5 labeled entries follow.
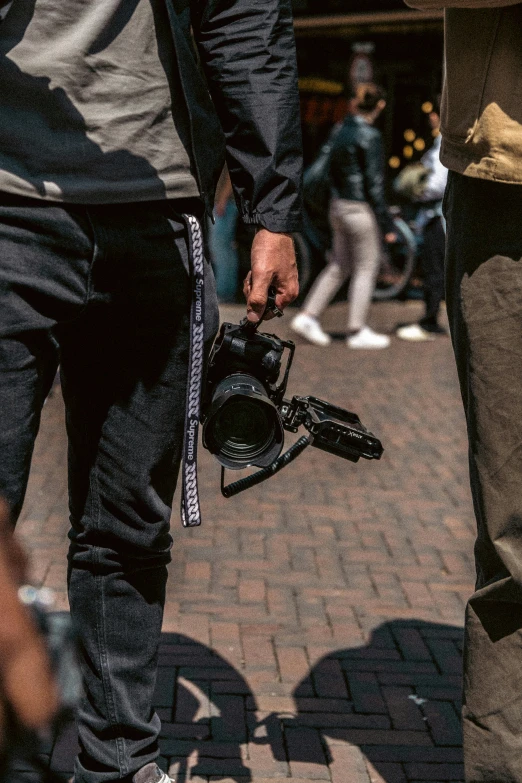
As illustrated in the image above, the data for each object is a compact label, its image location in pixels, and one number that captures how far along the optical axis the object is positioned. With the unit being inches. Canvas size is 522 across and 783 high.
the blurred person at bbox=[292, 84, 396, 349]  304.8
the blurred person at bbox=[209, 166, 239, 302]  382.9
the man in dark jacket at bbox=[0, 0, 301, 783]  69.5
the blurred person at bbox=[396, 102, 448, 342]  326.3
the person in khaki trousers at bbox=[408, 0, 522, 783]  75.5
